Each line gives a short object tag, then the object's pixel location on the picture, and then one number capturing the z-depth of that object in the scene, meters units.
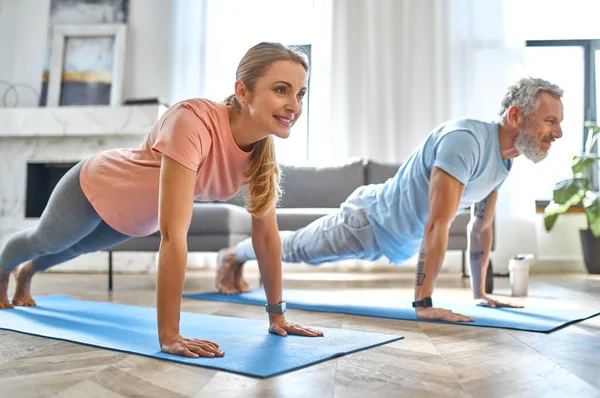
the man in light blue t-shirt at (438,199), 1.98
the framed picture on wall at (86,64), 5.16
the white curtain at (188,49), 5.20
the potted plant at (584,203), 4.38
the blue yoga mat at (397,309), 1.88
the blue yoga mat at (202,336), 1.26
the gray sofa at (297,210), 3.28
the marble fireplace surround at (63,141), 4.86
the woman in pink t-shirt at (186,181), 1.37
